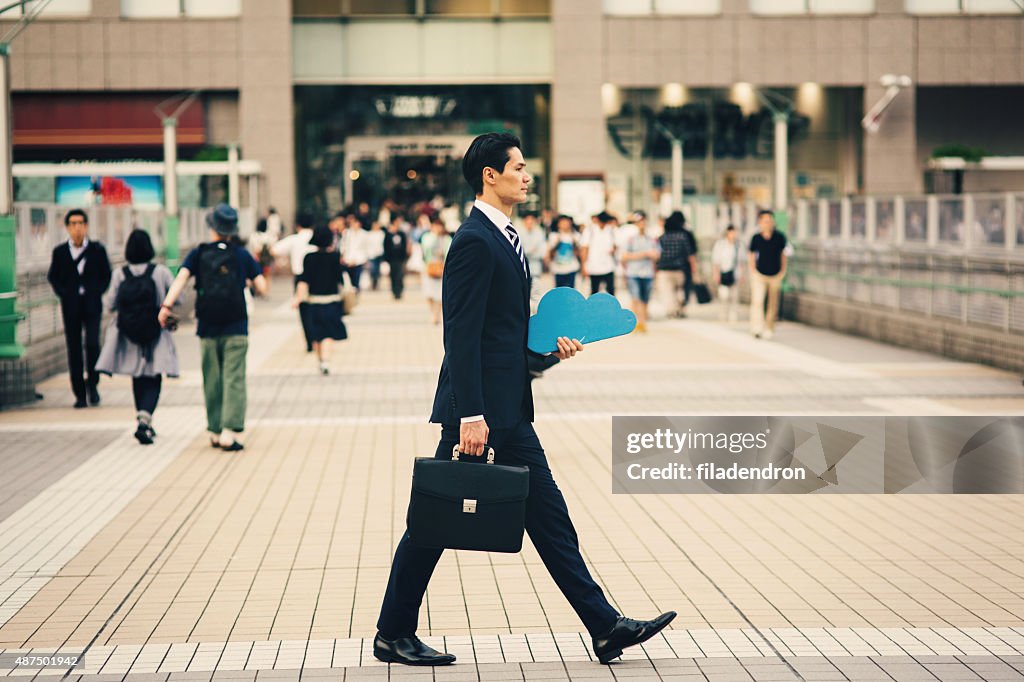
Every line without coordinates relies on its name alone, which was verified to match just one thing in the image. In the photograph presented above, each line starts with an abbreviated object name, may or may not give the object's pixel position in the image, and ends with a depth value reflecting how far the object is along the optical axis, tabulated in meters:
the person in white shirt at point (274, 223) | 39.05
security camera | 44.59
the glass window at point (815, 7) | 46.06
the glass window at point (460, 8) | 46.09
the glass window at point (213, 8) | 44.91
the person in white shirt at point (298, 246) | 21.73
